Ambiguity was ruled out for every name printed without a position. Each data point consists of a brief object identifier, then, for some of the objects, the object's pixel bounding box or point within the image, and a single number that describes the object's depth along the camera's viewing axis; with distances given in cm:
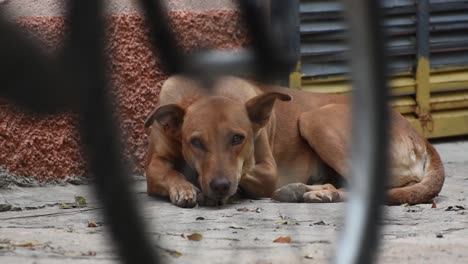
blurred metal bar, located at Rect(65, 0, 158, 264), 273
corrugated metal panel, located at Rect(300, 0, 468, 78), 1316
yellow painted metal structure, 1391
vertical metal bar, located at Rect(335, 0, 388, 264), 351
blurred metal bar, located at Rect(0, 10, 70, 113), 300
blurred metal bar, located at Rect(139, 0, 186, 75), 428
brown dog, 1089
